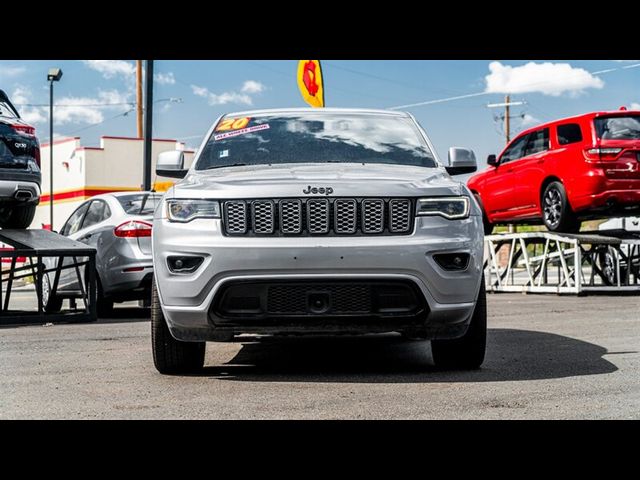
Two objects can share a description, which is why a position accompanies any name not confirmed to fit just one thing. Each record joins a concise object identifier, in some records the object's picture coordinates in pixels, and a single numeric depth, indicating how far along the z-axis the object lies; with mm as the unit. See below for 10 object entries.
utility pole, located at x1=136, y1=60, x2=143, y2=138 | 37438
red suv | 12922
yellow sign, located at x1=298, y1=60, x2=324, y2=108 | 26219
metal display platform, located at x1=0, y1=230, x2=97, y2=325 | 9898
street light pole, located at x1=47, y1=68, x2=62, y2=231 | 29234
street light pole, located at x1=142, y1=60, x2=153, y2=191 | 19969
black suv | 10234
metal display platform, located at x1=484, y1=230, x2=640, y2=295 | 14930
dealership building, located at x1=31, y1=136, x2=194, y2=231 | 45025
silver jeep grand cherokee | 5648
